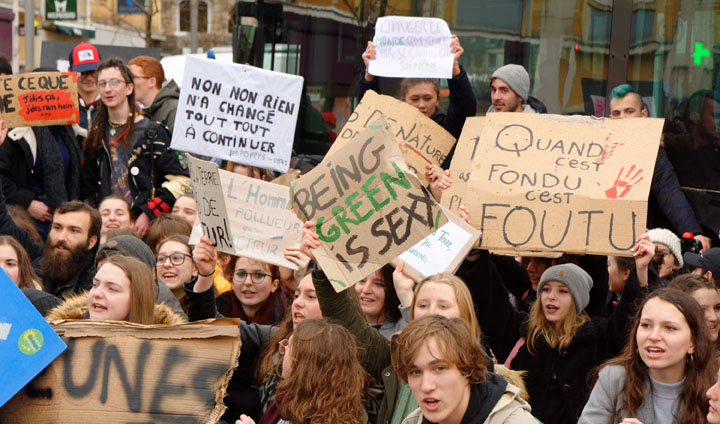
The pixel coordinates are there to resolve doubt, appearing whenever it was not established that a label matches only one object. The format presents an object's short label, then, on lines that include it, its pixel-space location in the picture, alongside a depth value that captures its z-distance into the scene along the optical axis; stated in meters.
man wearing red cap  9.41
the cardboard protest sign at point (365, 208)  4.77
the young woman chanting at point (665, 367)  4.33
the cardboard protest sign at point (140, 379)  4.22
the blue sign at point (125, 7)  34.84
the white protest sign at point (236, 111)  7.28
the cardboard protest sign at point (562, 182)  5.63
